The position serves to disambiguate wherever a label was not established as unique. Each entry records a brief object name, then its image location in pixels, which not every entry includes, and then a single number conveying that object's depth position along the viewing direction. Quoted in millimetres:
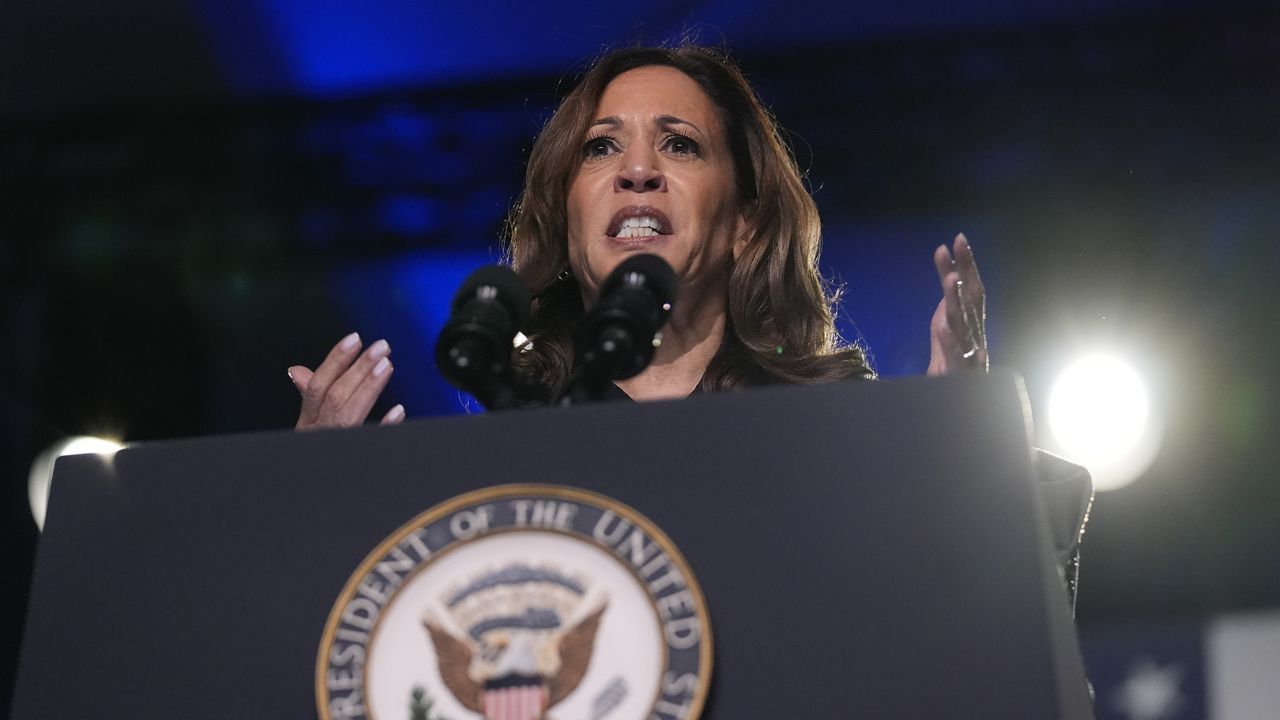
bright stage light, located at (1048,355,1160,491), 6294
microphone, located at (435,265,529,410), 4925
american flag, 6170
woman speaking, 5398
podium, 4103
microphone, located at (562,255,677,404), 4909
